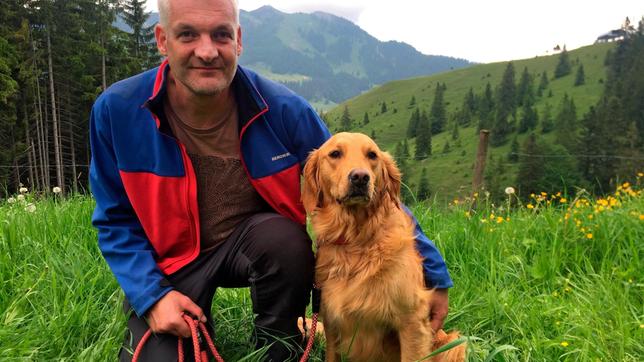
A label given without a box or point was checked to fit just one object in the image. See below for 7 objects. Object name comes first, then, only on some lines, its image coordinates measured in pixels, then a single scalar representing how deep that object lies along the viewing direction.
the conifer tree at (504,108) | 87.88
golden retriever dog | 2.15
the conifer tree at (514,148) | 73.94
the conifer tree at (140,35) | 31.16
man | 2.22
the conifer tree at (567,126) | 67.62
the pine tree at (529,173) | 44.53
